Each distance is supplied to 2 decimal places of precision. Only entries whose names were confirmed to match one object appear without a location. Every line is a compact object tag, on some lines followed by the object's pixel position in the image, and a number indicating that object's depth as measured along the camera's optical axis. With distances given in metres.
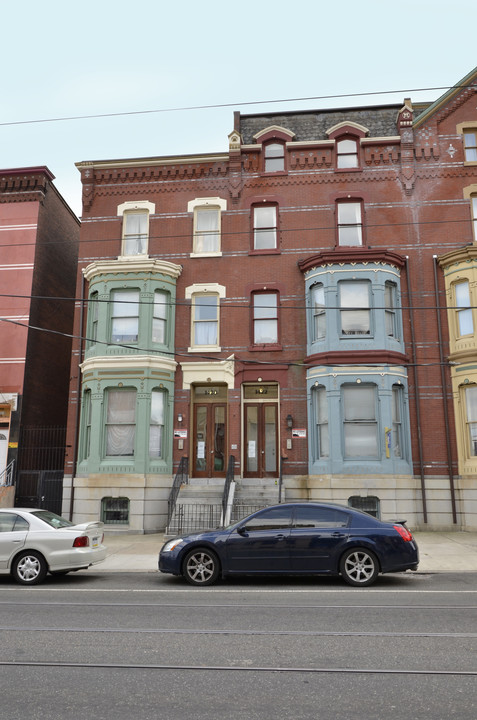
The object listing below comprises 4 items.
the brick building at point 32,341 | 21.20
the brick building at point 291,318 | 19.08
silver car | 10.96
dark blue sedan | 10.41
